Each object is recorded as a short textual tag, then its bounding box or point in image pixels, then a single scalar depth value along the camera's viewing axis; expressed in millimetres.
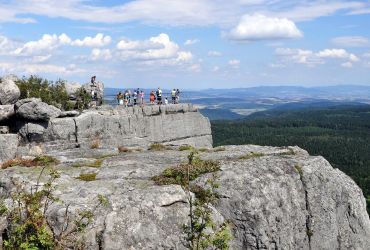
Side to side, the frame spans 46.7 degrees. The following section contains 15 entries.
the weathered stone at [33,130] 30062
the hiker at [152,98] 41750
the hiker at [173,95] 42656
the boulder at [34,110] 30094
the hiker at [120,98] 40153
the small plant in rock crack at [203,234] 11912
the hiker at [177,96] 42834
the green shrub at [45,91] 36972
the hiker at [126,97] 40606
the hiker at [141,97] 39750
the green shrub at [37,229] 12508
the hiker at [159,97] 41306
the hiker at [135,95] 40431
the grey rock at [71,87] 41562
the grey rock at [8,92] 33281
